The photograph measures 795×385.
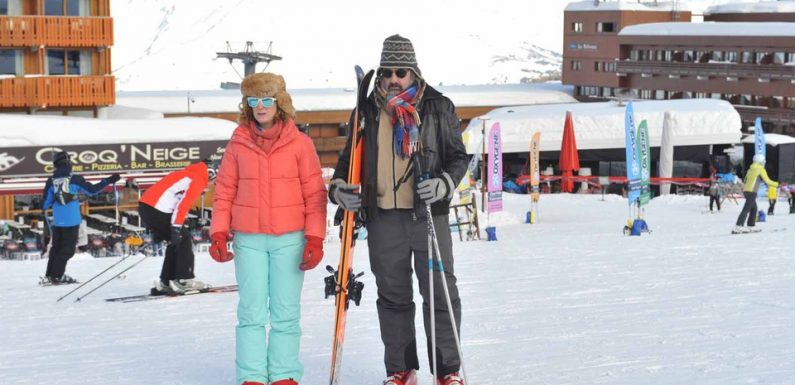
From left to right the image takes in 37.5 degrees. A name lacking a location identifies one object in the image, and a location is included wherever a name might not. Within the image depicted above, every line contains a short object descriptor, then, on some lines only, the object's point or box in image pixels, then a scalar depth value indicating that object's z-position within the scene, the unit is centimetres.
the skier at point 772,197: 2117
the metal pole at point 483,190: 2358
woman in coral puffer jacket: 469
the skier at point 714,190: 2217
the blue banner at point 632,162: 1750
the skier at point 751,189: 1553
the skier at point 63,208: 956
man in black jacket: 463
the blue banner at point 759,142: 2234
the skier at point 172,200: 820
